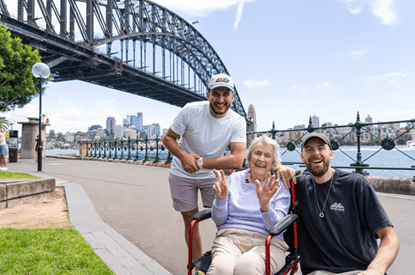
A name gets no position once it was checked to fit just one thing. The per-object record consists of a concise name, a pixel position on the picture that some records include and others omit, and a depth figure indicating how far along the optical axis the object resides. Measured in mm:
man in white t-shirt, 2029
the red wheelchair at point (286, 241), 1562
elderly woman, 1646
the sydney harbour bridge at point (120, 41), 23094
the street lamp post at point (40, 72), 9470
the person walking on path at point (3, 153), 8977
